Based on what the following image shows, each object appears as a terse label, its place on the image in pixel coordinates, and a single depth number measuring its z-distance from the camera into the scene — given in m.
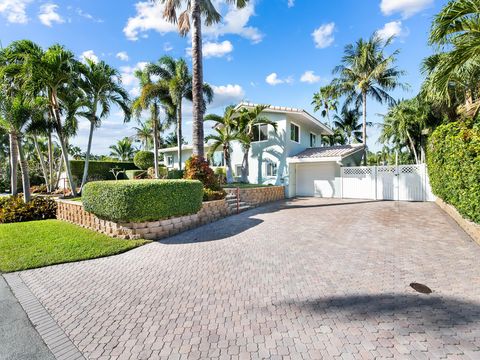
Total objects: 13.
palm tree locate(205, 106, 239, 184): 16.47
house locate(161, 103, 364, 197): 17.59
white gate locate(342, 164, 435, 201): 14.76
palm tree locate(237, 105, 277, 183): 16.48
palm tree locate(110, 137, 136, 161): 40.84
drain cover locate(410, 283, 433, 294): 4.21
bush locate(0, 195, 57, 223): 10.80
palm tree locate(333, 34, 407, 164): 19.09
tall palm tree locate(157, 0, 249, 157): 12.16
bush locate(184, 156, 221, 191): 11.42
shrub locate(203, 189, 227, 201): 11.27
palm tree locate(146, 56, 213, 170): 19.58
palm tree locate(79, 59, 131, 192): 14.77
